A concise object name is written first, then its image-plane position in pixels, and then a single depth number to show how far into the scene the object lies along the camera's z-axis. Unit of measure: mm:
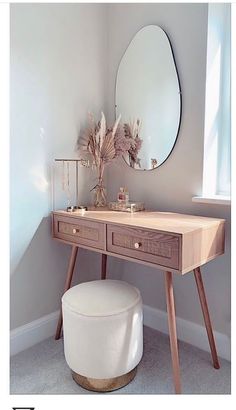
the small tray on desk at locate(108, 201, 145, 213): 1751
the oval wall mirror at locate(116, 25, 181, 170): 1742
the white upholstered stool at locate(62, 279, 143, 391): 1324
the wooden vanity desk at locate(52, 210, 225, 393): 1268
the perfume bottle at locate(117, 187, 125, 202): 1802
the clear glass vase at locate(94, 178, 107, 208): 1938
